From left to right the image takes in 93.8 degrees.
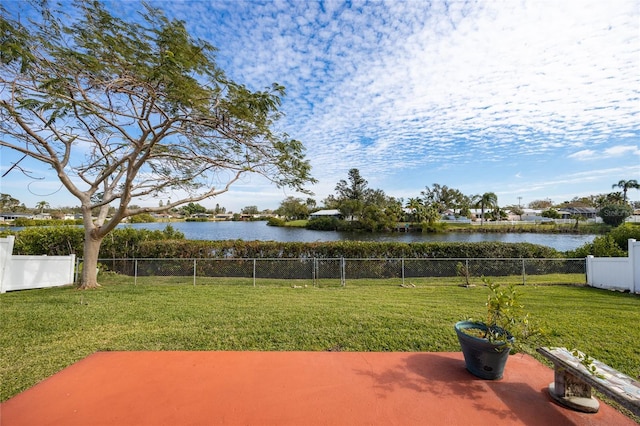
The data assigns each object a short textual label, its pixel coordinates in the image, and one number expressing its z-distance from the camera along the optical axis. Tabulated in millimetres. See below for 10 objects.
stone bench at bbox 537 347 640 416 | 2291
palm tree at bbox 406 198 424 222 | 55812
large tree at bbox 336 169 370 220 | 63409
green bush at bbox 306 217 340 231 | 55094
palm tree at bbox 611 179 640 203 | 61506
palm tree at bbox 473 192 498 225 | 69375
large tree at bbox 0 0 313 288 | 5781
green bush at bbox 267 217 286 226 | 67056
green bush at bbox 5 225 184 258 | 12203
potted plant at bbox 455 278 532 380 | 3100
